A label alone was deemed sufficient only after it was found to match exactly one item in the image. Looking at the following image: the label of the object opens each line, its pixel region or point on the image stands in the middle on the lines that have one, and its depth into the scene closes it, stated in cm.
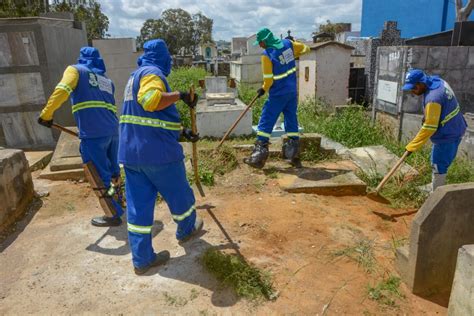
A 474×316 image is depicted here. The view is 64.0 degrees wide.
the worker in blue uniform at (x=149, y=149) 288
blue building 2038
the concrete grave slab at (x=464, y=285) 222
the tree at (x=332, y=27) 3356
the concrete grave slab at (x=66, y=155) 548
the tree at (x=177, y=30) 4362
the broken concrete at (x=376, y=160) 517
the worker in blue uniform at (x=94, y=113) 379
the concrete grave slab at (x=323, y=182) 469
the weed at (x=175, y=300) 273
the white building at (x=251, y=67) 1459
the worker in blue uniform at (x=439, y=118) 403
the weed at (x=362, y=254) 316
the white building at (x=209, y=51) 2769
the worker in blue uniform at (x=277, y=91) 493
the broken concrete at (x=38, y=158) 603
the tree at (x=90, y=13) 1892
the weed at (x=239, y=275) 281
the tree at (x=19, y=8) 1471
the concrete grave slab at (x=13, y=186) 409
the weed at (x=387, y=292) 278
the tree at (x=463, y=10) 1386
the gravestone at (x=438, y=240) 278
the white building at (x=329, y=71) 1041
